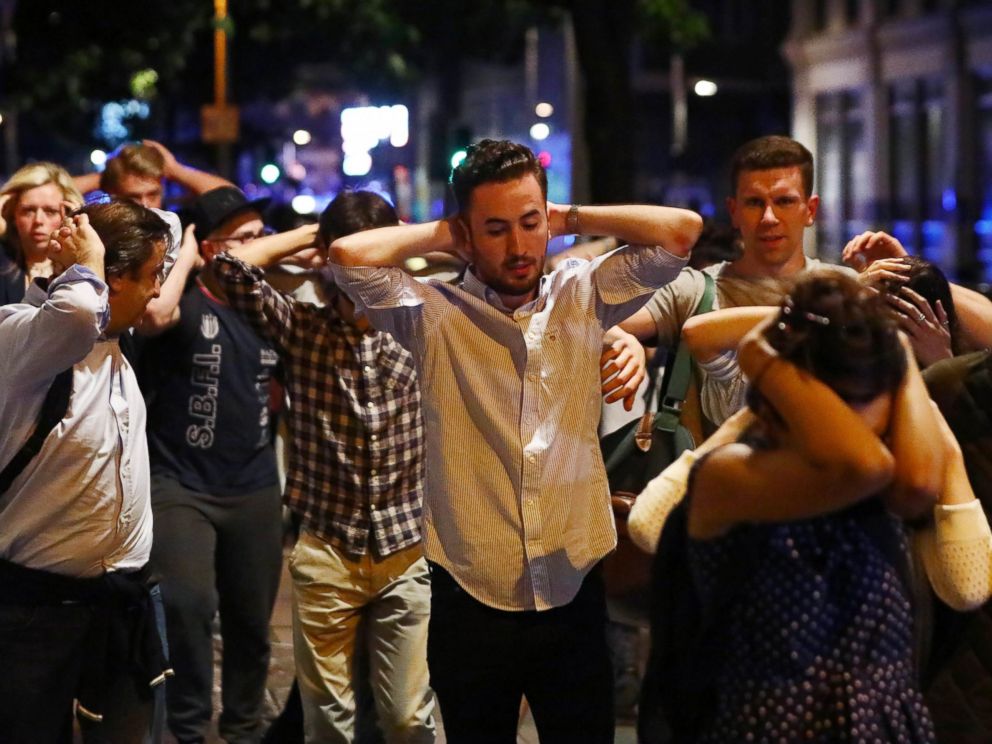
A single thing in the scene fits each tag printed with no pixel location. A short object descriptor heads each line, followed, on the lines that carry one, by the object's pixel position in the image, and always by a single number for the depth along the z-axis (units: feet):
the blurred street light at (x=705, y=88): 140.05
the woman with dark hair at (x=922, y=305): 14.28
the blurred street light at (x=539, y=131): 135.13
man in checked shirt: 18.07
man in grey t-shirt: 16.78
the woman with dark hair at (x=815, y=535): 10.10
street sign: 78.23
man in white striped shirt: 14.29
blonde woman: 20.83
